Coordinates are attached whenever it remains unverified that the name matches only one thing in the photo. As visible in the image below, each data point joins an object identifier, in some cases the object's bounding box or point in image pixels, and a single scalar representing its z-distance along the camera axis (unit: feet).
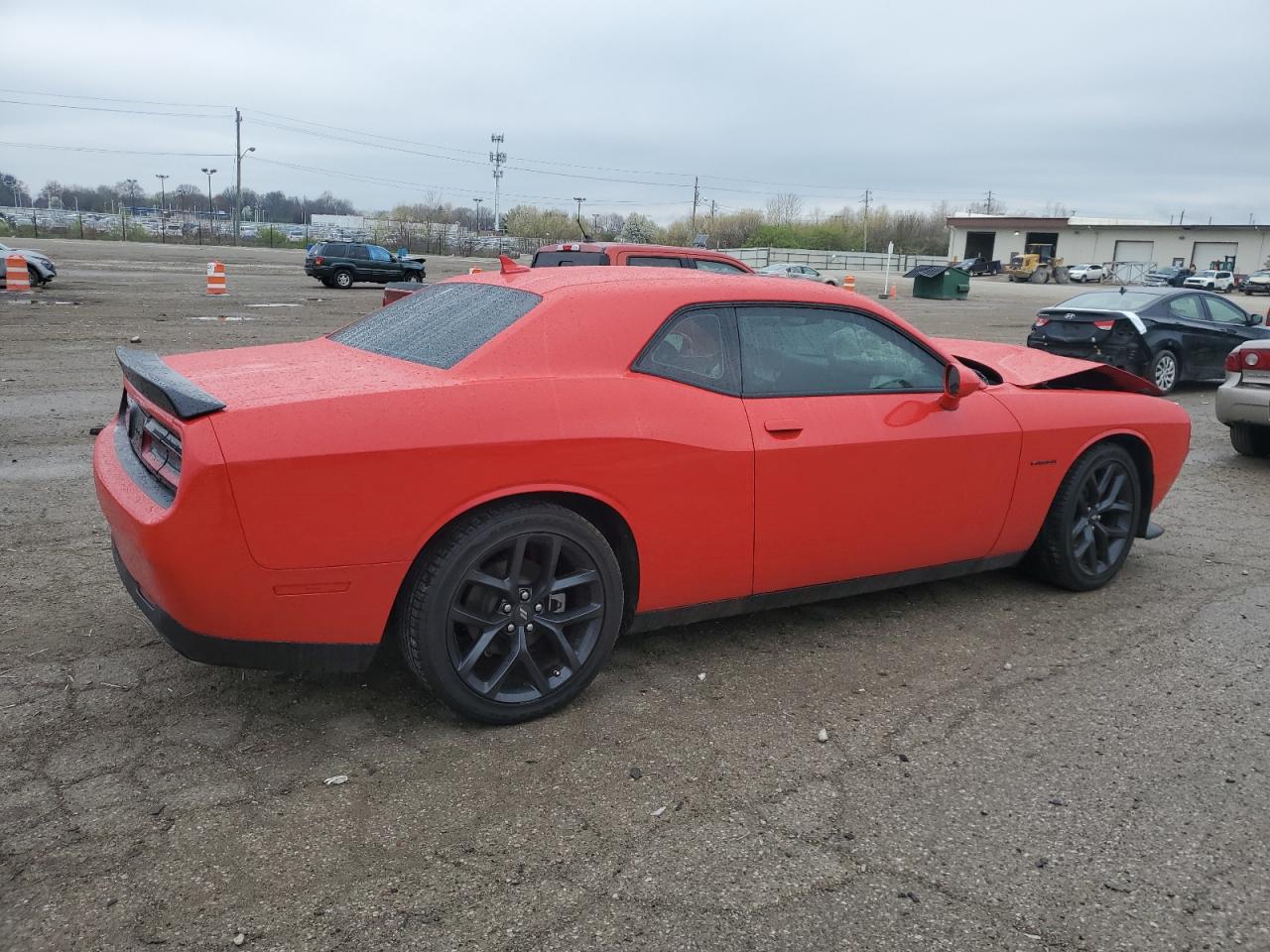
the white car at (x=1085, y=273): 226.17
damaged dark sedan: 43.39
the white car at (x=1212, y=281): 188.91
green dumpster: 132.67
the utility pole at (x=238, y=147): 276.74
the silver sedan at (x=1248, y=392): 26.81
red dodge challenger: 9.87
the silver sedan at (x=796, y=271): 130.03
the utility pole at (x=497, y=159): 322.59
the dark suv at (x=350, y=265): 101.76
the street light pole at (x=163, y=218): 247.83
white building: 251.39
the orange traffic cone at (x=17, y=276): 68.59
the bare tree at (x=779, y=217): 363.15
